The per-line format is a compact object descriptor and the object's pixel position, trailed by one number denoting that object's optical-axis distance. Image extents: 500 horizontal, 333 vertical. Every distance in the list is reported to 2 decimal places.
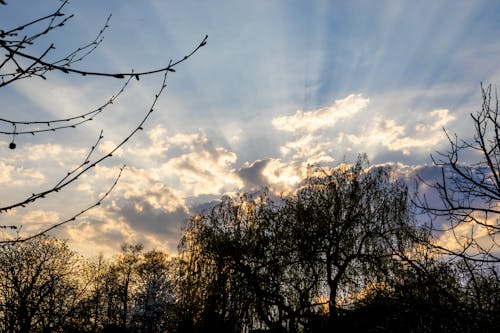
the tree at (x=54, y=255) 22.09
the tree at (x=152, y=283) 38.10
